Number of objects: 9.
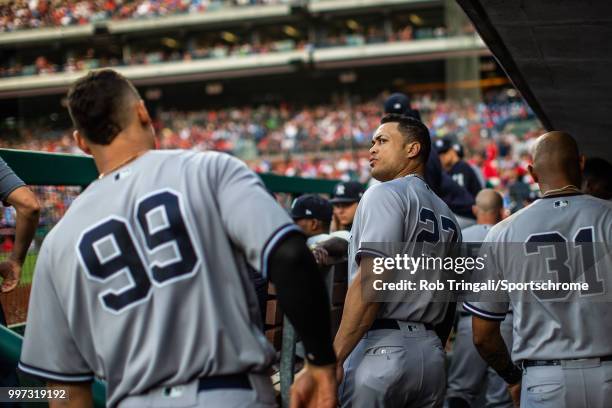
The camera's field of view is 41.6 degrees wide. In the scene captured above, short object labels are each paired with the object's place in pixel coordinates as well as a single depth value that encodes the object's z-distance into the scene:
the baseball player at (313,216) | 5.41
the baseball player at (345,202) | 5.99
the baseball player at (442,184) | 5.96
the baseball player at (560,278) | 3.35
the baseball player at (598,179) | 5.07
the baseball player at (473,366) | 6.34
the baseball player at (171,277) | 2.15
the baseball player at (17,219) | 3.60
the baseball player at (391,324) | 3.54
